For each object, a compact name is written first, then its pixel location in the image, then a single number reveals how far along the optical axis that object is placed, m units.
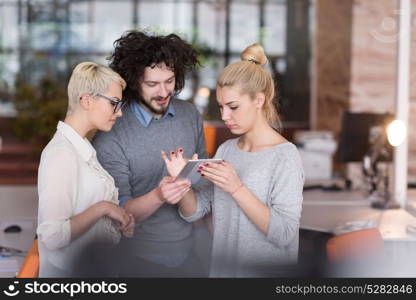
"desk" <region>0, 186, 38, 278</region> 2.99
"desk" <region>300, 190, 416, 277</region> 3.22
